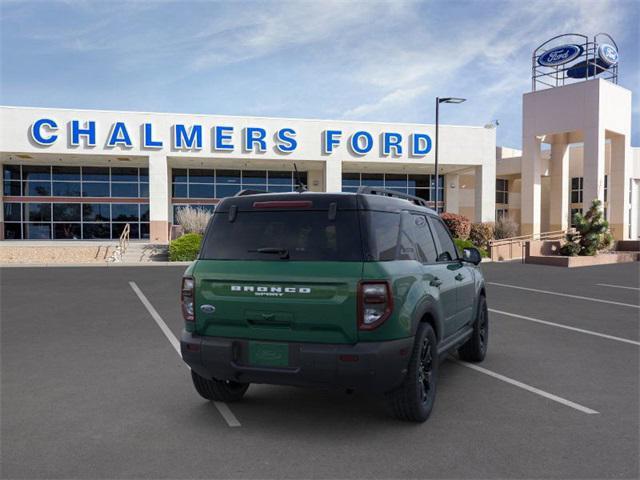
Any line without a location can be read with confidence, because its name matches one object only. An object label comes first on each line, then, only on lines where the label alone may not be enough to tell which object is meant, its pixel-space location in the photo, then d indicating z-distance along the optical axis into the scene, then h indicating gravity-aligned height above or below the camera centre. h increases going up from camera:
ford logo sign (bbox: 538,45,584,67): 32.34 +9.98
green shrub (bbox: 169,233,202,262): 23.28 -1.25
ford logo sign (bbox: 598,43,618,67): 32.21 +9.92
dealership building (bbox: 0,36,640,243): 29.41 +3.60
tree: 23.95 -0.62
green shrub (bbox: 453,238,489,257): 22.75 -1.01
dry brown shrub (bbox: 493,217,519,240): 29.06 -0.54
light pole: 23.84 +5.27
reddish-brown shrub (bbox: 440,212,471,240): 26.03 -0.29
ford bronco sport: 4.09 -0.62
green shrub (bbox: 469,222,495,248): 26.58 -0.69
